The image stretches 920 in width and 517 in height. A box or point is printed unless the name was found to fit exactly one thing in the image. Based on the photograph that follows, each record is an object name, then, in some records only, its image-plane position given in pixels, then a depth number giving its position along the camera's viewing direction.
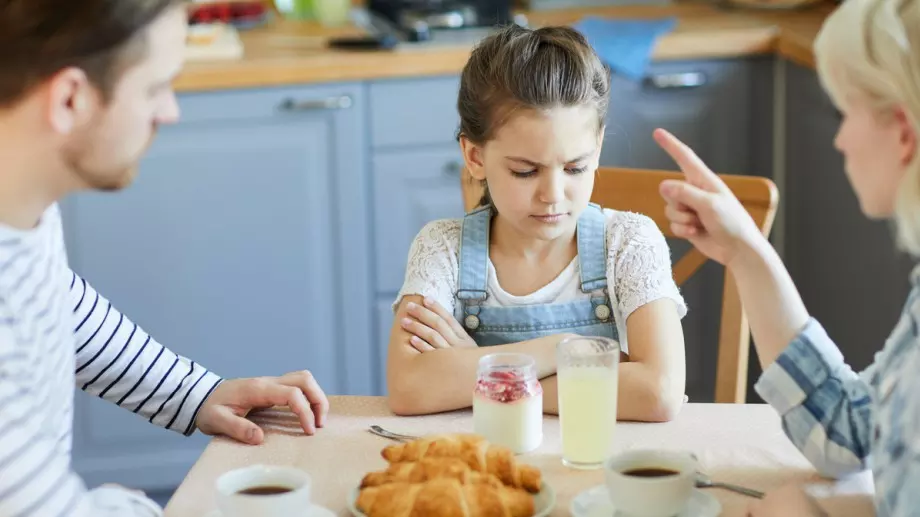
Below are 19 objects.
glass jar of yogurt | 2.06
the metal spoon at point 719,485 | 1.94
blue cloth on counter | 3.57
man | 1.77
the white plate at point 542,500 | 1.88
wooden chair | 2.60
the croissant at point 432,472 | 1.86
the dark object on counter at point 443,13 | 3.84
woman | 1.76
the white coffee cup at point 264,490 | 1.82
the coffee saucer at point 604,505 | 1.88
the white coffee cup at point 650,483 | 1.84
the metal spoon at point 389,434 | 2.11
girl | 2.34
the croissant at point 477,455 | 1.89
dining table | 1.95
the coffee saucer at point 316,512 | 1.88
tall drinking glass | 2.02
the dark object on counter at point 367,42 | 3.59
